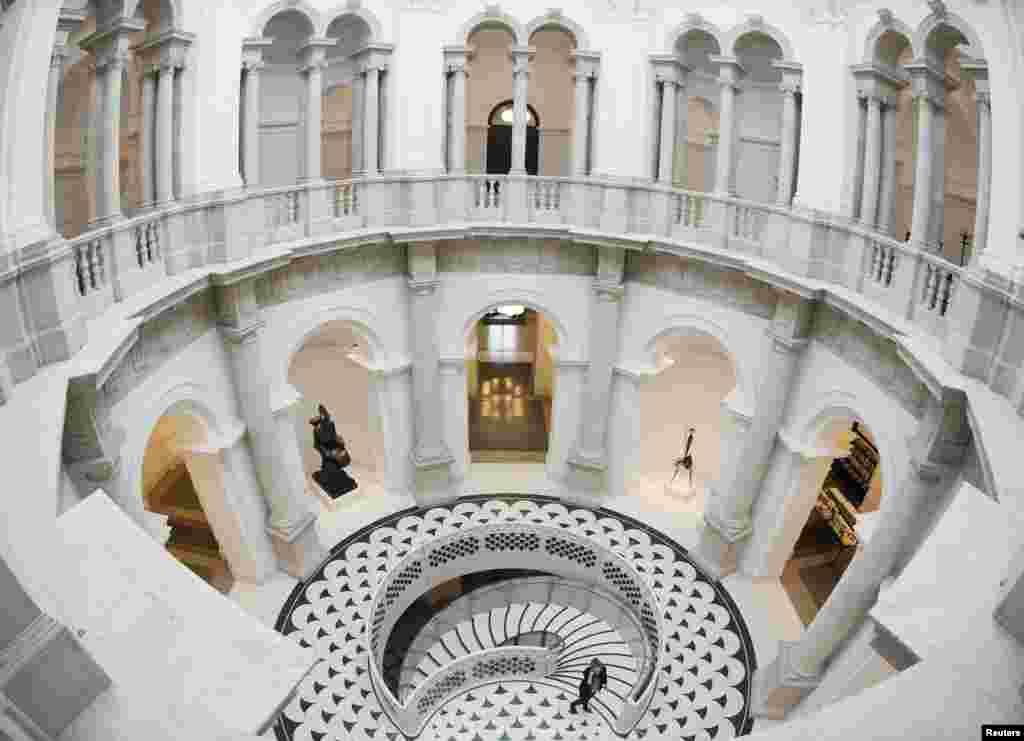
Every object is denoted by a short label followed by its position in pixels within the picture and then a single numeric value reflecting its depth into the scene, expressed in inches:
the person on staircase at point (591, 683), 563.8
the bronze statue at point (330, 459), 730.8
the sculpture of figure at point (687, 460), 757.9
